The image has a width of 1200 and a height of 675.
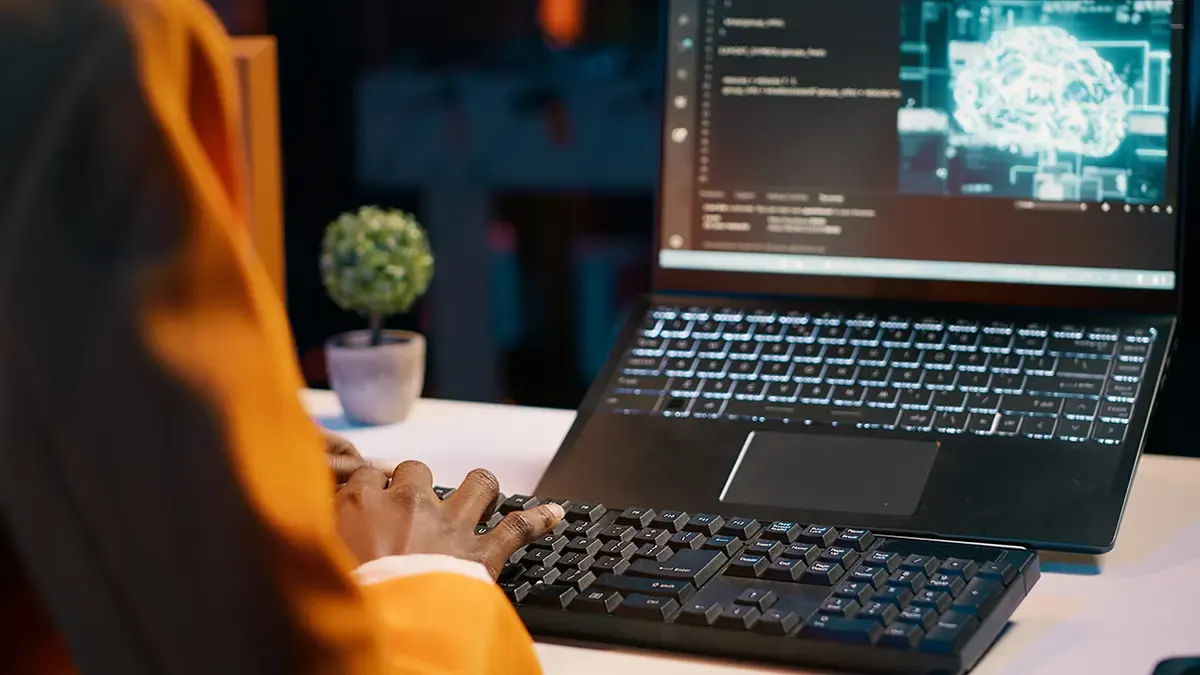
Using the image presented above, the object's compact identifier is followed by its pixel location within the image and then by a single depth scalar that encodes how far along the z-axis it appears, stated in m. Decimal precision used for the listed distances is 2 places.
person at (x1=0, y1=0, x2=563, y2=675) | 0.93
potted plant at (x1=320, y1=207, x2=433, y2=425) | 1.76
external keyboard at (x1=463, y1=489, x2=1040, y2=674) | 1.32
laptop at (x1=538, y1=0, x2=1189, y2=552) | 1.56
